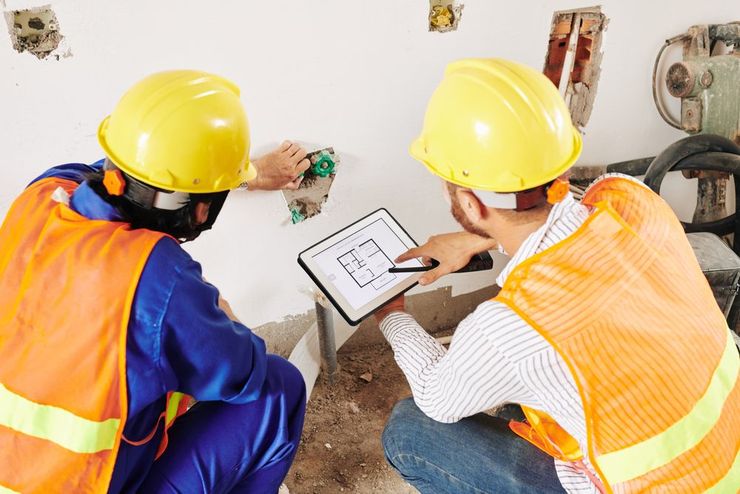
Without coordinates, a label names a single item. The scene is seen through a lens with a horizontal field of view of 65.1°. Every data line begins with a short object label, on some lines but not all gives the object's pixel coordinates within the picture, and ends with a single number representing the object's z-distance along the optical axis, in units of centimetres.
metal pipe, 172
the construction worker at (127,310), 95
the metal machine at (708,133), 179
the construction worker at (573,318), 96
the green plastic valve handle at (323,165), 165
